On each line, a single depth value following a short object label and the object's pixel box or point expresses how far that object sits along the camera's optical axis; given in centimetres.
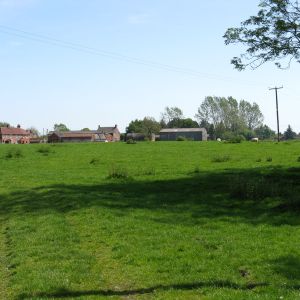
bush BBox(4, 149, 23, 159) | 4369
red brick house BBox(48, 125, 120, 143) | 15638
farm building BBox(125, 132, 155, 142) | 14065
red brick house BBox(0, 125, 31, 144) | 15562
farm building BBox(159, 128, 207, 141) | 15138
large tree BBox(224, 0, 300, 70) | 2161
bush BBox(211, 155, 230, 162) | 3530
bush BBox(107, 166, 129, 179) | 2639
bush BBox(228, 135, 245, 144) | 6148
